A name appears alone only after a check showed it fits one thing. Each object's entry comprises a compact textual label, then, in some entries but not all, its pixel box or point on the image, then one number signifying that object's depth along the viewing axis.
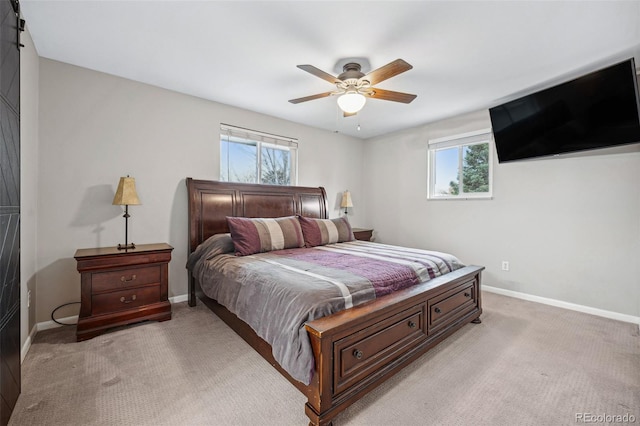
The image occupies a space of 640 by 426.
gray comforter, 1.58
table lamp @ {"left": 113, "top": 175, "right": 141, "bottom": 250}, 2.63
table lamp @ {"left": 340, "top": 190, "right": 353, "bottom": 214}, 4.86
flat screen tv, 2.44
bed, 1.45
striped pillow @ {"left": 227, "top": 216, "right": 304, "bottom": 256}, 2.84
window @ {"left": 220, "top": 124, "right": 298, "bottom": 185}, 3.74
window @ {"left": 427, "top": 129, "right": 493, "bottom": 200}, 3.80
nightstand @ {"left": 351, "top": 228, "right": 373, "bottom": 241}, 4.52
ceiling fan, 2.23
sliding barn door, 1.37
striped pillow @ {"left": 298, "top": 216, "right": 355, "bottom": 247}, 3.42
